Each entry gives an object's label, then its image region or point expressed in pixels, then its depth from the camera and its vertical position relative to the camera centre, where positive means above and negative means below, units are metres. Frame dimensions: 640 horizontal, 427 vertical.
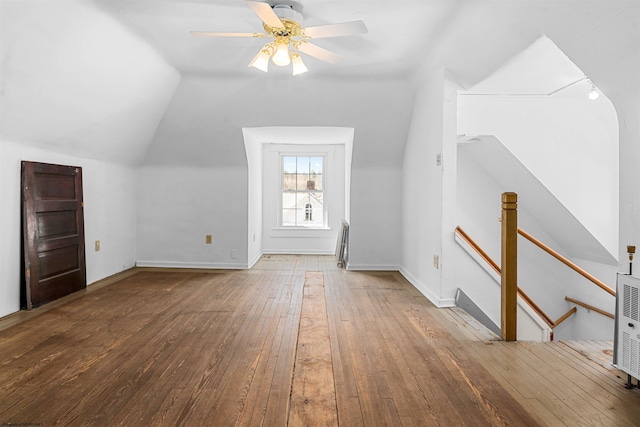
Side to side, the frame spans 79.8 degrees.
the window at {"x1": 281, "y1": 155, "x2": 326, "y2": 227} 7.23 +0.26
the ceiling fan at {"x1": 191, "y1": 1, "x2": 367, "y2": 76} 2.55 +1.25
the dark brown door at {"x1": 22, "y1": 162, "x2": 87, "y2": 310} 3.49 -0.26
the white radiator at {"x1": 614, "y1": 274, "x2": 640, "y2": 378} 2.04 -0.67
